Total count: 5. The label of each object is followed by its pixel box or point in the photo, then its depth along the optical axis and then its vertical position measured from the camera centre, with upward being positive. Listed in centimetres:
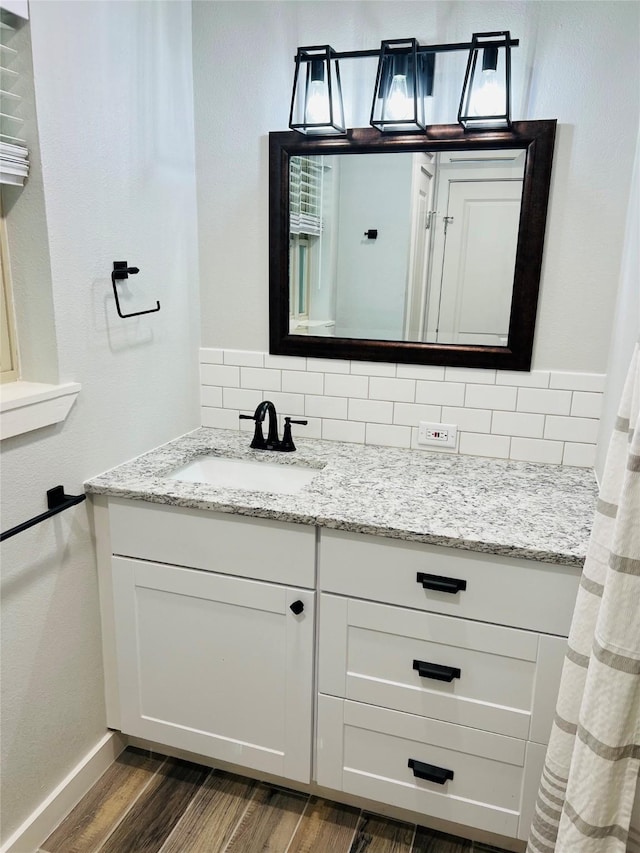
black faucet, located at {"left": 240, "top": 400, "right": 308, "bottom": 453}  196 -51
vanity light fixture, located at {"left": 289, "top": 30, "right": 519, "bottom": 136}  168 +53
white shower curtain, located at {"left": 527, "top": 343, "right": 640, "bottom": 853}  94 -61
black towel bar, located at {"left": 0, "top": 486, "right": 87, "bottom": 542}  147 -57
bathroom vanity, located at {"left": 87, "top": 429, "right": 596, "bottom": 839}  143 -85
